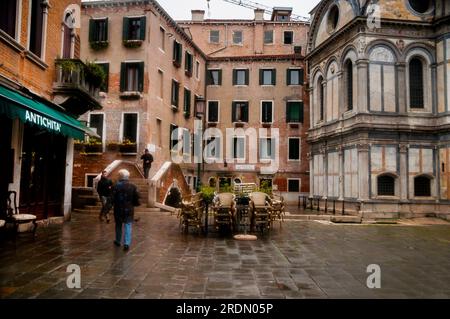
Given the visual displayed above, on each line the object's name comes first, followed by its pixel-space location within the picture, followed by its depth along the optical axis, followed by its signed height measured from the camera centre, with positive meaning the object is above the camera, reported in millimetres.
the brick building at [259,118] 29500 +5312
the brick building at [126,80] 21234 +5904
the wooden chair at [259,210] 11273 -725
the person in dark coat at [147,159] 18562 +1179
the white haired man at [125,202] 8156 -404
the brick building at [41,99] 9094 +2241
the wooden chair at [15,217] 8344 -778
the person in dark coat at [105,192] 13508 -311
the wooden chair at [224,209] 10883 -686
